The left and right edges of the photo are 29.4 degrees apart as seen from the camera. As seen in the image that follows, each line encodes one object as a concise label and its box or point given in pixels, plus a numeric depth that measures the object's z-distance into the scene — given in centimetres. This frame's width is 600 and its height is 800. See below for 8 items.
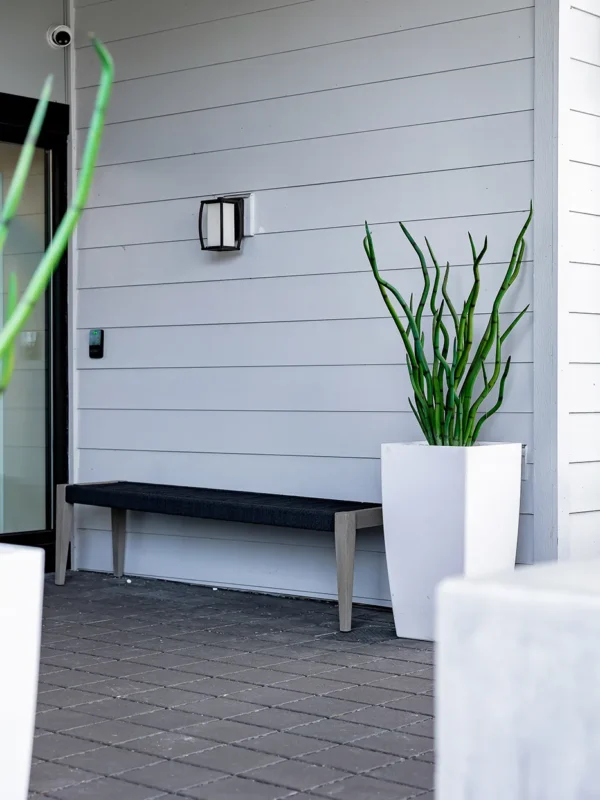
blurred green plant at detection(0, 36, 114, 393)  128
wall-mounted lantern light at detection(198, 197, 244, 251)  455
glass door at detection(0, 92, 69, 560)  500
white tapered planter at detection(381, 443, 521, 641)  355
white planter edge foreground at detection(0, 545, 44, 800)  169
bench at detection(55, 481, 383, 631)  381
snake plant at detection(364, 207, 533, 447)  369
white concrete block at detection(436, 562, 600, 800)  121
